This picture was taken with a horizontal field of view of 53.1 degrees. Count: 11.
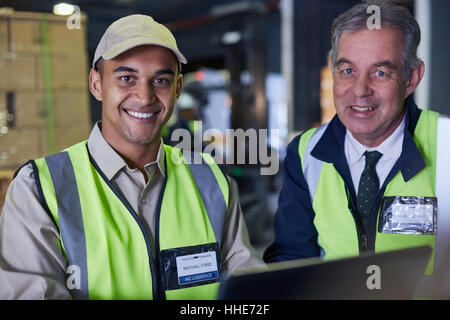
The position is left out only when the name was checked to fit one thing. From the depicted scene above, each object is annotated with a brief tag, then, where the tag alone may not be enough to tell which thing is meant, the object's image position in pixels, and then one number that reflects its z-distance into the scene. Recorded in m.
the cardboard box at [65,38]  1.90
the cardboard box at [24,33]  1.84
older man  1.43
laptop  0.69
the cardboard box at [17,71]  1.95
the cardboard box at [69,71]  1.87
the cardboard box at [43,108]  1.87
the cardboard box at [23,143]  1.83
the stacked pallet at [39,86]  1.83
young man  1.12
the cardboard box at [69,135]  1.72
